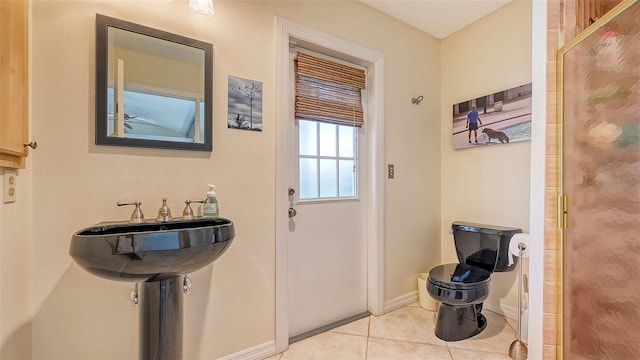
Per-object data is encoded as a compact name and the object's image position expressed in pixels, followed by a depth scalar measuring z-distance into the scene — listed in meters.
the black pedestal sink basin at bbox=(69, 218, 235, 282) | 0.91
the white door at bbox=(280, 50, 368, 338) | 1.93
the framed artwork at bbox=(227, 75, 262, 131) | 1.56
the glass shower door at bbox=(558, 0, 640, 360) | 1.12
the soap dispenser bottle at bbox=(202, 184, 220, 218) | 1.40
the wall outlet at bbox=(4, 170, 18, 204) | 0.96
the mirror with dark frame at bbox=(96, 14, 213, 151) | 1.24
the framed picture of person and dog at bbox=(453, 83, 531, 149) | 2.02
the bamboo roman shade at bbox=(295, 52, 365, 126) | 1.91
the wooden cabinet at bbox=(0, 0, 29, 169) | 0.90
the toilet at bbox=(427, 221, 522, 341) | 1.76
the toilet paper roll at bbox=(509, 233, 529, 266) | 1.74
